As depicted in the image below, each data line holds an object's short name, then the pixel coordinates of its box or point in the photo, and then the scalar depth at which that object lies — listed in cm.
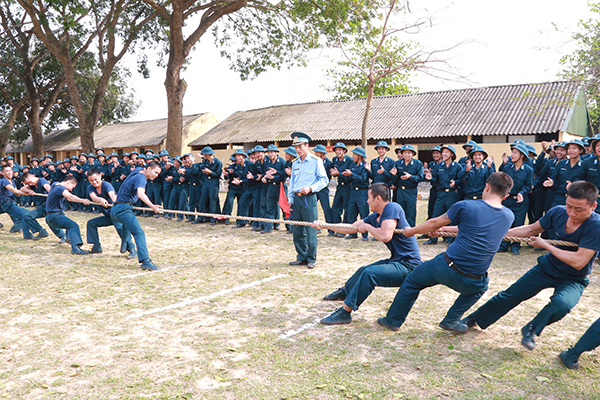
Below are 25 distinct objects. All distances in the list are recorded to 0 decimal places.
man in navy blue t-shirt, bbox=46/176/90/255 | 845
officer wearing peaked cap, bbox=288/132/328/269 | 701
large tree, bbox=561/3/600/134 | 1047
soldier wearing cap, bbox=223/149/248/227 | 1119
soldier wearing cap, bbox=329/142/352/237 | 987
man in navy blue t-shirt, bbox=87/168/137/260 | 800
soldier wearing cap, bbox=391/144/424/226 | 926
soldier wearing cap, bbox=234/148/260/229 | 1098
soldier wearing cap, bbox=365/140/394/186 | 948
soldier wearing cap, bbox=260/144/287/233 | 1042
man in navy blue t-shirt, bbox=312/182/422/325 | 445
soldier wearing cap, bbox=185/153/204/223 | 1208
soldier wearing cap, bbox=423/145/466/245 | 885
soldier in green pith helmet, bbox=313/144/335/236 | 985
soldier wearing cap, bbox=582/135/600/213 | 719
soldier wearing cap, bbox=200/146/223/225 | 1170
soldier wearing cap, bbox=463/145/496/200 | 855
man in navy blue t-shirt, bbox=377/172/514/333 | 391
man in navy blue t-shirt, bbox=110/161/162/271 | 719
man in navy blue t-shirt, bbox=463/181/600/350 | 365
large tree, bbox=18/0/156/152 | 1792
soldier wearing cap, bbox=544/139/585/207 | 746
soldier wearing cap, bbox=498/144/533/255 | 804
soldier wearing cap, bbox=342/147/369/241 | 945
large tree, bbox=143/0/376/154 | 1553
